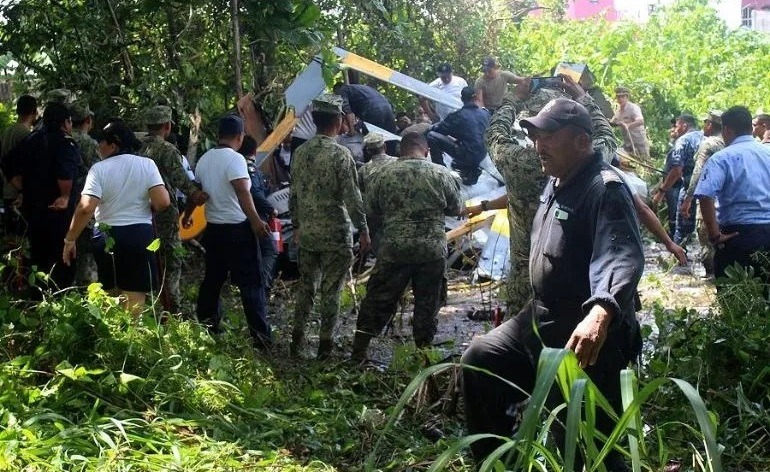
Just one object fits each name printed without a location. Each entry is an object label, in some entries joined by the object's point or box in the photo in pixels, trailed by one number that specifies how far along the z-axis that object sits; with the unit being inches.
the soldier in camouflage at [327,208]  307.7
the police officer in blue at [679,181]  504.4
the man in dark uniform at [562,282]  166.2
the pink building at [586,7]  1756.9
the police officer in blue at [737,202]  293.7
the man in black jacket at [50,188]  322.3
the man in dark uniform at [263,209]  334.3
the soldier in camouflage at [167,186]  323.9
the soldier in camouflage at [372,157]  357.4
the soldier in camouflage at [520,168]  264.1
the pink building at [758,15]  1742.1
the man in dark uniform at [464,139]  500.1
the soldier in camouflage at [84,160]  346.0
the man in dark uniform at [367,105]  508.7
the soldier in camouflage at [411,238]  305.6
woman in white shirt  276.2
